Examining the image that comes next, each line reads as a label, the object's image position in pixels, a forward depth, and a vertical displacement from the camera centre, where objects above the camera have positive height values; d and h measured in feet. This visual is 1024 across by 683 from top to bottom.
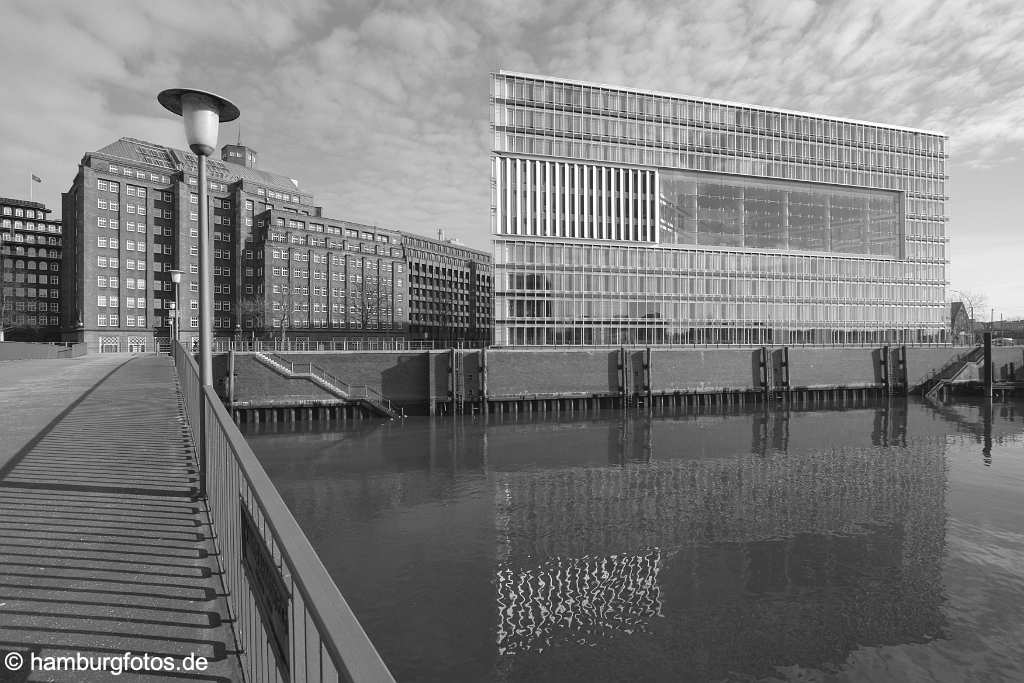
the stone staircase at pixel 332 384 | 140.05 -10.36
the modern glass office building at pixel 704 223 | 209.67 +49.11
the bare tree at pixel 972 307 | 383.41 +24.58
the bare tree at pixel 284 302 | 291.17 +22.07
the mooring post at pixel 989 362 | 189.29 -6.84
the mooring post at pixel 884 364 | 197.55 -7.58
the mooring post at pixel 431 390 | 150.51 -12.51
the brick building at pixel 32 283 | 345.31 +40.94
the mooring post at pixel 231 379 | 132.46 -8.51
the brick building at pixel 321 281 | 292.40 +35.63
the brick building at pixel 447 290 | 395.14 +40.52
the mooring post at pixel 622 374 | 169.27 -9.39
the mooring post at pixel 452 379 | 153.17 -9.73
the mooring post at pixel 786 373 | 184.03 -9.96
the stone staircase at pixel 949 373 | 194.08 -10.88
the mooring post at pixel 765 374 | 183.11 -10.42
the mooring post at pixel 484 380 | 155.58 -10.37
